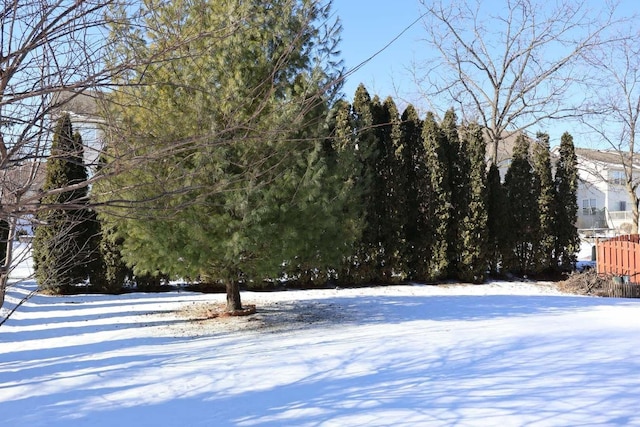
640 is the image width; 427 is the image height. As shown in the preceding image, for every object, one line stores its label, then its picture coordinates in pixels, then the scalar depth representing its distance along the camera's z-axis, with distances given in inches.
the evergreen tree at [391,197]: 505.0
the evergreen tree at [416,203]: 515.2
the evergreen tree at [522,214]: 552.7
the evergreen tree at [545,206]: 557.0
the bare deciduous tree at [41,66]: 88.2
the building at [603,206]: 1292.3
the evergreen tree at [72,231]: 419.8
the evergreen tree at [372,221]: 498.6
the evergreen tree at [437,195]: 512.4
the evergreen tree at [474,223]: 514.9
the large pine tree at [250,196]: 249.9
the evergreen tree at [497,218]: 542.3
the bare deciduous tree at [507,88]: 743.1
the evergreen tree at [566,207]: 569.3
